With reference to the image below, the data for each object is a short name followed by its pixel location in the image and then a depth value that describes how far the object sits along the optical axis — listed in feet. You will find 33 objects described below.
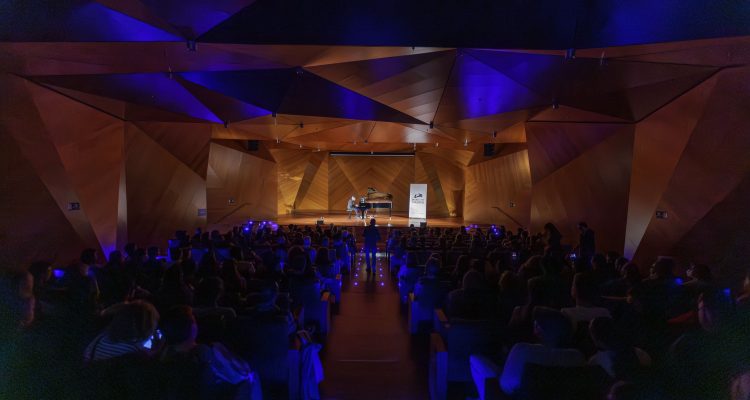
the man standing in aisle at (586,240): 30.50
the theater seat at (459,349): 12.34
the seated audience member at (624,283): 16.28
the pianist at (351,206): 84.10
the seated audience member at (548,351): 9.10
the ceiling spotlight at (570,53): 19.12
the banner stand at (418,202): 75.25
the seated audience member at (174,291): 14.10
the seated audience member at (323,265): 24.31
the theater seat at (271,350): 12.56
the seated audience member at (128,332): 8.20
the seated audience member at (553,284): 12.78
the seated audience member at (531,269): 17.51
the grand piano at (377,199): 88.33
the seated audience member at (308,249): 28.43
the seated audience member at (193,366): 7.73
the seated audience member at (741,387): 6.32
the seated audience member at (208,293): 13.52
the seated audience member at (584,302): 13.20
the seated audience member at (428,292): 20.12
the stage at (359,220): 70.79
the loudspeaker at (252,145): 65.41
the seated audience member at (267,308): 12.98
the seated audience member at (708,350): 8.19
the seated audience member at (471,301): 15.55
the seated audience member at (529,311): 12.01
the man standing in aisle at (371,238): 35.76
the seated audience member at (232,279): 16.72
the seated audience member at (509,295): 15.88
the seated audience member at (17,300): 10.94
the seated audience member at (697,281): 14.14
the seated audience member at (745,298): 12.36
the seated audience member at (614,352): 8.13
